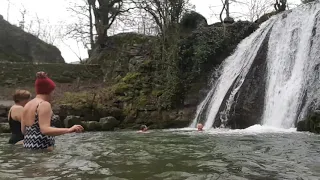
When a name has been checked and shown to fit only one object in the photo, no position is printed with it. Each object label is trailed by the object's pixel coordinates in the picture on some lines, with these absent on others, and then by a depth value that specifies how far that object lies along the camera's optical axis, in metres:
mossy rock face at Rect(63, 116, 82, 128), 15.11
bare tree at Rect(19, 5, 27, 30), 37.77
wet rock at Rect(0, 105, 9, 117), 16.77
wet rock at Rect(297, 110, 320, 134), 9.71
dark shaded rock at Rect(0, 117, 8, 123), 16.42
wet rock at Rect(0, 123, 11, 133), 13.70
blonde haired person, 6.01
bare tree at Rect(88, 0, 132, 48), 26.40
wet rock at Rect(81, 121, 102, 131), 15.15
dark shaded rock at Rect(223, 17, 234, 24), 21.79
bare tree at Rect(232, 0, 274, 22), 31.31
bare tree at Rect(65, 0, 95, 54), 27.56
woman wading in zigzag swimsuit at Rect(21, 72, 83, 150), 4.53
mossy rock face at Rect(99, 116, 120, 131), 15.68
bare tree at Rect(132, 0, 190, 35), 21.06
